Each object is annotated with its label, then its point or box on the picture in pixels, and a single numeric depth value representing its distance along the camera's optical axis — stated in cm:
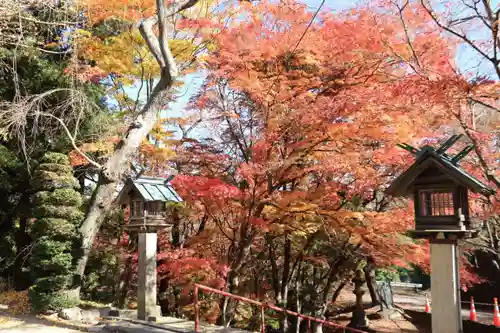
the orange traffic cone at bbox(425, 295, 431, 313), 1844
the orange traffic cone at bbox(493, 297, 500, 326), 1505
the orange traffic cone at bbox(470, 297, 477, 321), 1610
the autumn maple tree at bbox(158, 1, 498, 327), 923
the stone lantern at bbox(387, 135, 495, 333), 647
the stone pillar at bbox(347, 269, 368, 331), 1598
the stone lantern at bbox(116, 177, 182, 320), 882
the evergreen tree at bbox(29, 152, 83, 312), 906
